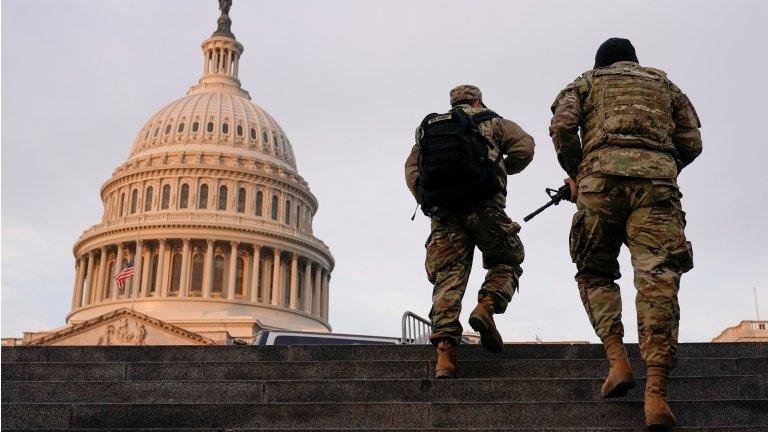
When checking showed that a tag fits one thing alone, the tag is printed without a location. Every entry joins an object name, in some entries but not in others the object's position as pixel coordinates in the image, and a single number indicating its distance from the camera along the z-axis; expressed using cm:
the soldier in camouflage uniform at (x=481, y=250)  734
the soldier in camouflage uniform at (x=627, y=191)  602
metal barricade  1341
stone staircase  620
